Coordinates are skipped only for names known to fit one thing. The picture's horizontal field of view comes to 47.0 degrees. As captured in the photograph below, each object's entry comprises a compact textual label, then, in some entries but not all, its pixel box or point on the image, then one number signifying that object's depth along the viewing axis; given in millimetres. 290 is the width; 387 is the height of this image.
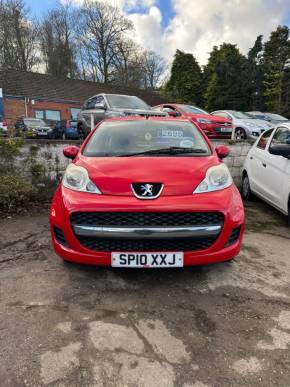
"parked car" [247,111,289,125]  15109
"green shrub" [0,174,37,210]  5133
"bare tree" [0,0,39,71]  32062
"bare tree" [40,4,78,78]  36062
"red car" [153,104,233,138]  9846
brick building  25500
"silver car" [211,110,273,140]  11234
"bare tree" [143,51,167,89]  41084
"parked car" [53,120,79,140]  18438
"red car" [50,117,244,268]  2744
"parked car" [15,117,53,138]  17609
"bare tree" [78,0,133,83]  36500
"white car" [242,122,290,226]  4828
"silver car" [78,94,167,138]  8219
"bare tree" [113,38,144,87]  36594
